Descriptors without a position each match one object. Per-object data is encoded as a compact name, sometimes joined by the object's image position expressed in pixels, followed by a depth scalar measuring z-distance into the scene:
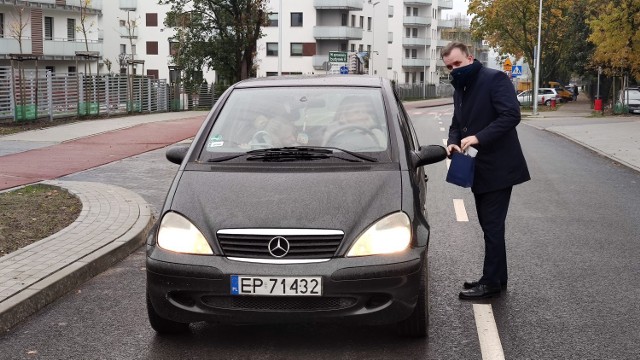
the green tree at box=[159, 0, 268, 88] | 43.97
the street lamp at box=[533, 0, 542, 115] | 47.44
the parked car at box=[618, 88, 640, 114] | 43.94
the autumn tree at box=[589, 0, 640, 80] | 35.66
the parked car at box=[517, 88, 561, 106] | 62.58
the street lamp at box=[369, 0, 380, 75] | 85.74
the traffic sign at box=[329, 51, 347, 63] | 50.66
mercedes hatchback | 4.50
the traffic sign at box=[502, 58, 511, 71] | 49.53
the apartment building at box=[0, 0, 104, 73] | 51.84
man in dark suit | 5.80
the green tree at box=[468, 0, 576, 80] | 55.16
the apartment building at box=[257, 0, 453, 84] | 81.12
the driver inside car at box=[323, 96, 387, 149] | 5.44
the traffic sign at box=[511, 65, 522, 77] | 47.21
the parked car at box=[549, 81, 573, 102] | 76.44
